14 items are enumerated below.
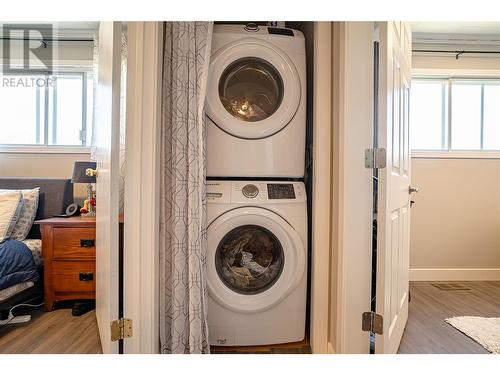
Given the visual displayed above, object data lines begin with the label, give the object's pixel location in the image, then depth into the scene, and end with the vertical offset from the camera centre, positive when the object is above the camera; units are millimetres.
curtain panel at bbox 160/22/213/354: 1430 +1
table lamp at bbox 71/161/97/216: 2297 +75
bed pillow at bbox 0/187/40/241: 2182 -250
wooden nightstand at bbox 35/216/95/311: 2033 -510
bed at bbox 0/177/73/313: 2324 -105
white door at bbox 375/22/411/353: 1234 +9
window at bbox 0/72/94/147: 2826 +727
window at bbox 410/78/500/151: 2898 +710
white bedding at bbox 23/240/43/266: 2081 -479
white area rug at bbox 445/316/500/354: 1645 -874
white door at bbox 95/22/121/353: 1158 -5
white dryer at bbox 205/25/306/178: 1570 +431
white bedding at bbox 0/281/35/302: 1785 -687
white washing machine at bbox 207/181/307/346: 1521 -448
